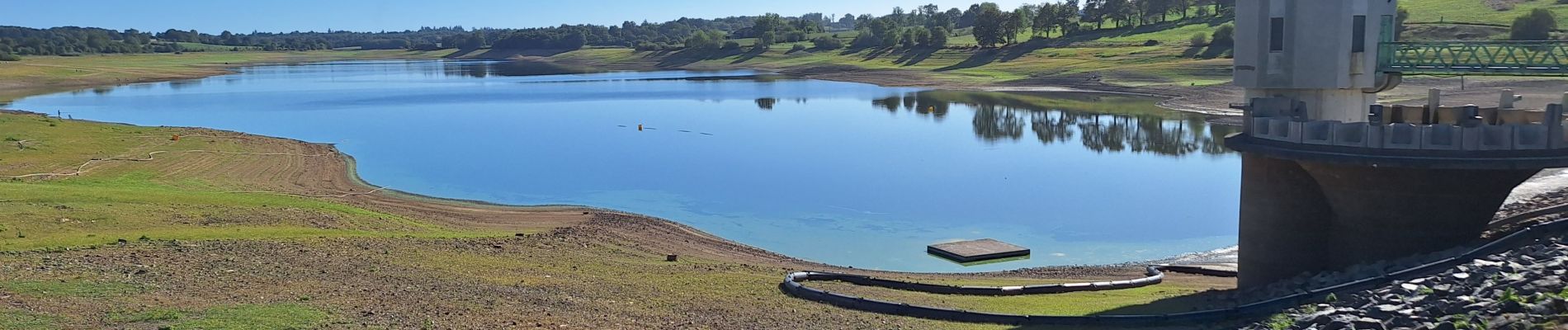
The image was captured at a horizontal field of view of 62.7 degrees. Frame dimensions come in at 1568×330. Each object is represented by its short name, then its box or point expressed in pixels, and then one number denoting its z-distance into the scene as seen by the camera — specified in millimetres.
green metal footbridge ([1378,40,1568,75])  20344
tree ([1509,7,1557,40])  85000
